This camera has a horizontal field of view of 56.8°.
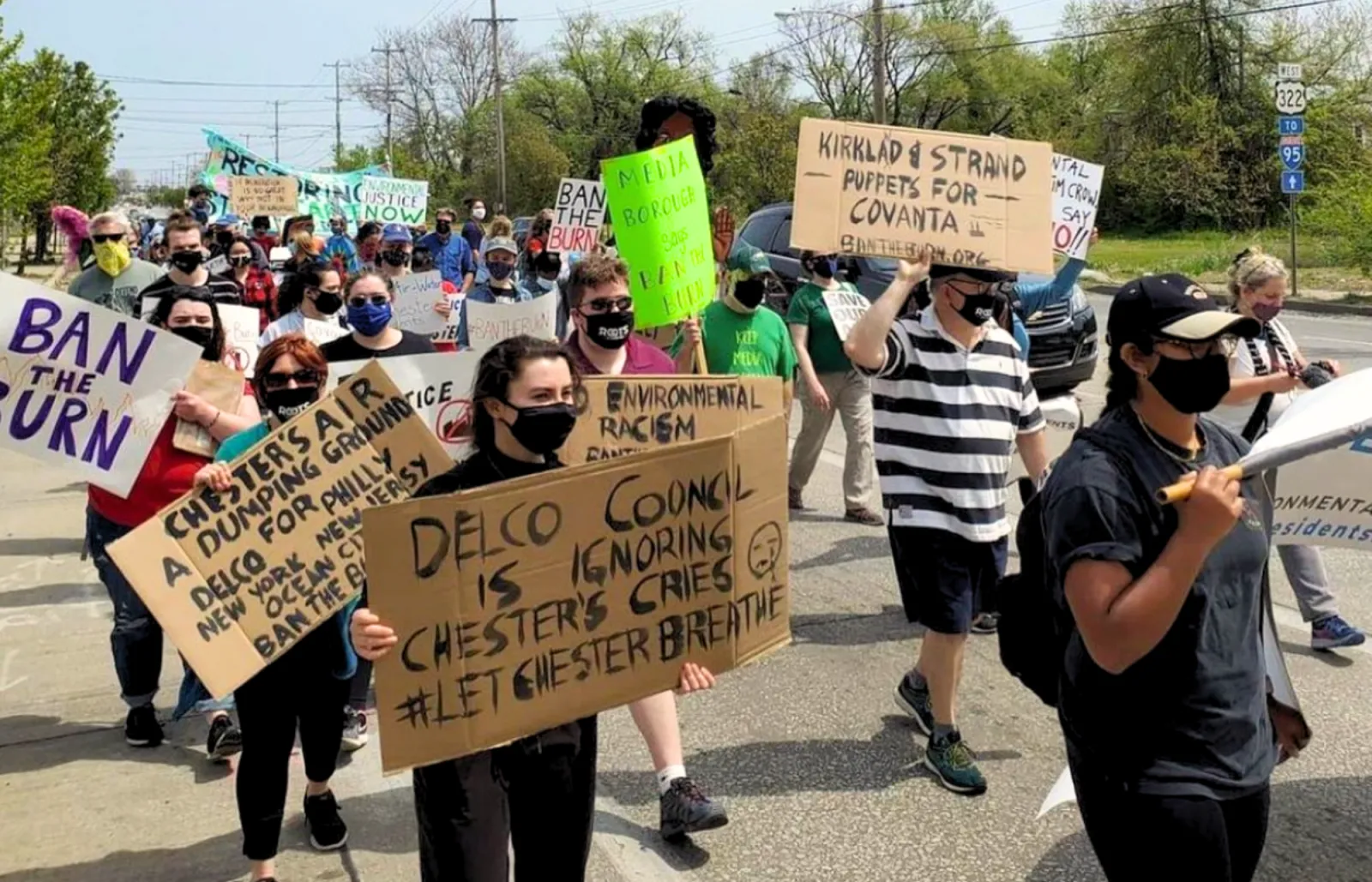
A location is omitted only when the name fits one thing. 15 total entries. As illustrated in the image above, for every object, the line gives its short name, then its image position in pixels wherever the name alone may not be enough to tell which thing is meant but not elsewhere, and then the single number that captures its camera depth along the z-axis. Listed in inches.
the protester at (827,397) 317.1
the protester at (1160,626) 90.8
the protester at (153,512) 172.6
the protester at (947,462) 170.6
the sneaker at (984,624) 233.9
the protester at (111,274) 276.1
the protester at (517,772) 106.6
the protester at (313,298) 273.1
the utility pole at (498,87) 2253.9
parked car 454.6
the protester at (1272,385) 195.5
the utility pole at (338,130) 3989.4
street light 1249.4
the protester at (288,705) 142.3
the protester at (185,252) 258.8
